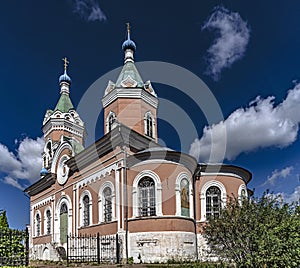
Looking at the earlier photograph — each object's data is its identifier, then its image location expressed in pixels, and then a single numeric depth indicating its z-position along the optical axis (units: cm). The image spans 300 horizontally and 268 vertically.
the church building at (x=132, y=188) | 1784
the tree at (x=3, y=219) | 2810
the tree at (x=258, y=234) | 1014
